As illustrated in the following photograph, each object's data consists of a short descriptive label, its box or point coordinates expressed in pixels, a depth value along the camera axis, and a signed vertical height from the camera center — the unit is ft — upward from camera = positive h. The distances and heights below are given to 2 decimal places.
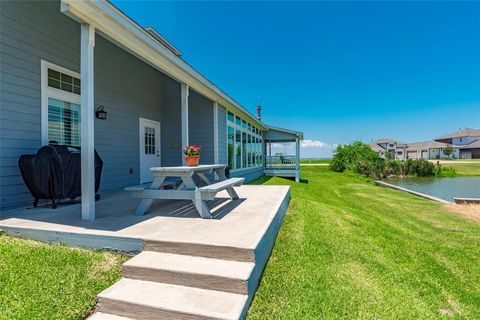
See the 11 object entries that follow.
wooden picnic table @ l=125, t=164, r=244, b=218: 10.51 -1.37
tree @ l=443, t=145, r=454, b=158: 155.46 +5.17
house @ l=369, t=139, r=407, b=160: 172.14 +8.81
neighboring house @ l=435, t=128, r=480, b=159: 165.27 +12.82
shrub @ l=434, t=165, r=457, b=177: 70.44 -4.02
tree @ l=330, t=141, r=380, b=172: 79.15 +0.87
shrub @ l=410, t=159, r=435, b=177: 69.36 -3.04
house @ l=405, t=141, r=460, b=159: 164.29 +5.42
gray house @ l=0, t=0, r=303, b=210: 10.91 +4.54
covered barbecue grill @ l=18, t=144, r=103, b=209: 11.84 -0.58
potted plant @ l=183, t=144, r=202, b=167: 13.28 +0.19
